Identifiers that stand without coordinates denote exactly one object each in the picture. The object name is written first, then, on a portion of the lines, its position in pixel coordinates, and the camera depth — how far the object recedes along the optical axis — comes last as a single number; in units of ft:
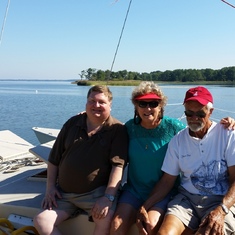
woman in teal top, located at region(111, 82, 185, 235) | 7.02
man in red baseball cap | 6.15
